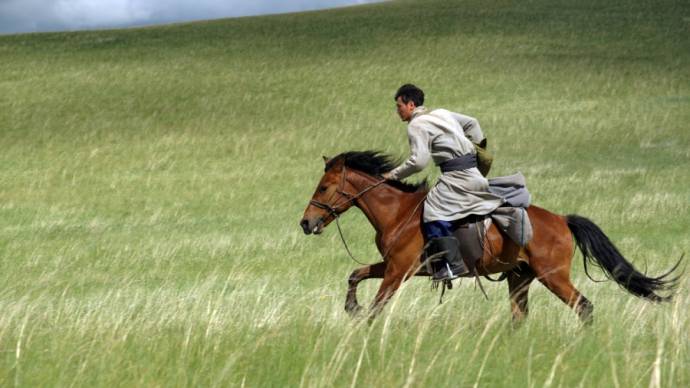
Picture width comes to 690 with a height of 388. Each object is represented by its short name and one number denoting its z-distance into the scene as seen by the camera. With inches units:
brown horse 602.5
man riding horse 598.2
